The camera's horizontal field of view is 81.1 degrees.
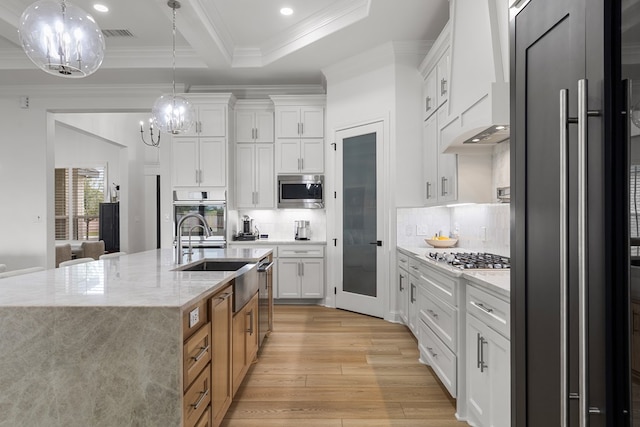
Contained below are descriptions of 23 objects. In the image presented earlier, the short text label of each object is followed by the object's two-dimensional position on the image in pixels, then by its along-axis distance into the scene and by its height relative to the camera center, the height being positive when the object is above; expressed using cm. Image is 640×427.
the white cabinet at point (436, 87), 357 +130
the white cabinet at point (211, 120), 539 +133
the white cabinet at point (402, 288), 400 -87
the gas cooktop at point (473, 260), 237 -36
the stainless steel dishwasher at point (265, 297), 338 -83
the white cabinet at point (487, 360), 177 -79
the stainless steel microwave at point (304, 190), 547 +32
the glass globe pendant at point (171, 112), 357 +97
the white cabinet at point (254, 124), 565 +133
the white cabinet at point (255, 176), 564 +54
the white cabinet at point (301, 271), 530 -85
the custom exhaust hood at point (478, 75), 215 +86
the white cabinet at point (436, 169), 343 +42
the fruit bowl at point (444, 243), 400 -35
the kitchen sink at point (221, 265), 326 -46
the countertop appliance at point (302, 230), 562 -28
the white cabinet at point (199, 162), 538 +73
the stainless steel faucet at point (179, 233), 276 -15
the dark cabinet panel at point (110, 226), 878 -31
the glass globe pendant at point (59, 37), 214 +103
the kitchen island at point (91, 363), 150 -61
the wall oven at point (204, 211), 532 +2
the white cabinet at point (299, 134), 546 +113
